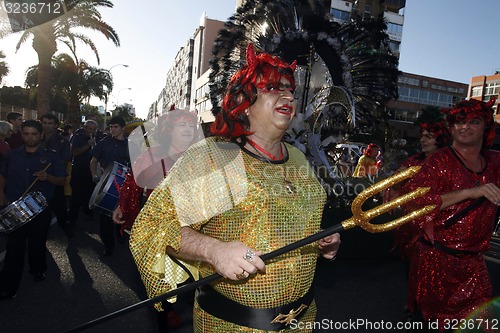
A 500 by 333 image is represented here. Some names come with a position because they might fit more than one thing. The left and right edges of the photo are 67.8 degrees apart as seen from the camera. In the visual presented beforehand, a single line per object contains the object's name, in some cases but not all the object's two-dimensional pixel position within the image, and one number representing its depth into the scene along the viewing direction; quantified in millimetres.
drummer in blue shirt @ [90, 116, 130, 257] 6355
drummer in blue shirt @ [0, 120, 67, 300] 4320
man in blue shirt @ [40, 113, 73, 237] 6273
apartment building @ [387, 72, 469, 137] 62250
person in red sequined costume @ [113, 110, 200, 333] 3734
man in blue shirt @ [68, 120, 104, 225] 7265
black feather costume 5582
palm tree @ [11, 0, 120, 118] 14359
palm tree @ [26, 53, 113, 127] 27562
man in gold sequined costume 1607
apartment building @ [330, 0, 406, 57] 47531
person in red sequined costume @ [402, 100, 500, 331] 2961
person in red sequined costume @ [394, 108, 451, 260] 4364
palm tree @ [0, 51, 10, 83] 29094
